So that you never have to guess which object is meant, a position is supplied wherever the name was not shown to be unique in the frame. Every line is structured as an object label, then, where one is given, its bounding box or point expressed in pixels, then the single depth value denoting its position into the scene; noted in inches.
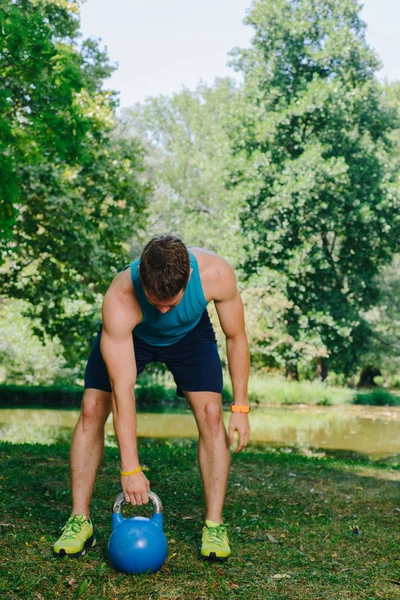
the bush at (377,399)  987.9
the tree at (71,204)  486.0
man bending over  145.4
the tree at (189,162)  1019.3
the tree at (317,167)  882.8
